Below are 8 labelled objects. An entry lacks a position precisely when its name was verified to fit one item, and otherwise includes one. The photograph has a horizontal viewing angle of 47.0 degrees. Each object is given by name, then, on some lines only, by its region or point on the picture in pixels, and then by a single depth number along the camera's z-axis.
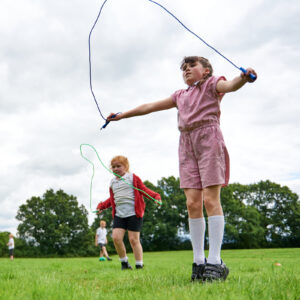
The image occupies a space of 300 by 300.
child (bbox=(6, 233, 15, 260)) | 24.73
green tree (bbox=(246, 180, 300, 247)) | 50.56
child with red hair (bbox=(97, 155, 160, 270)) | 5.73
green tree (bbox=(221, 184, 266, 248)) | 49.41
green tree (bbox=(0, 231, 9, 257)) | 49.91
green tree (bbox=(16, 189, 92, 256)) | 48.81
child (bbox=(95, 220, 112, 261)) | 16.48
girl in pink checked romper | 3.16
